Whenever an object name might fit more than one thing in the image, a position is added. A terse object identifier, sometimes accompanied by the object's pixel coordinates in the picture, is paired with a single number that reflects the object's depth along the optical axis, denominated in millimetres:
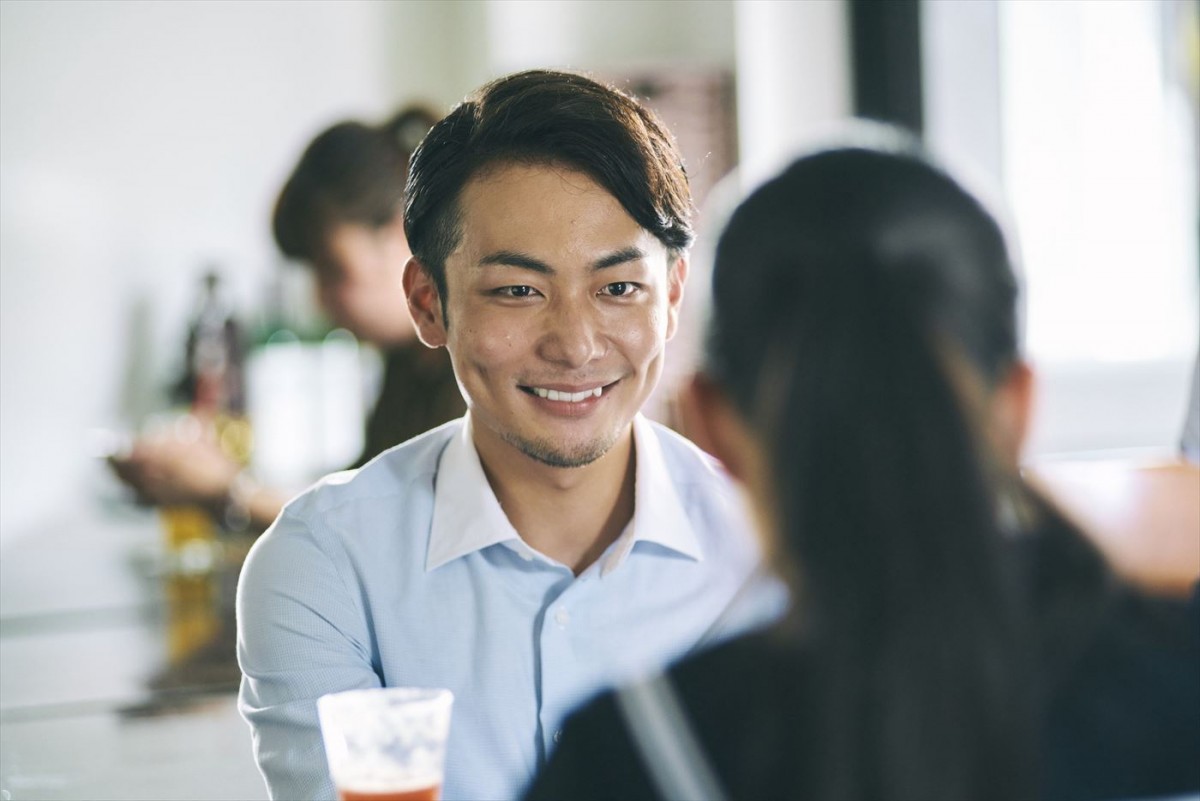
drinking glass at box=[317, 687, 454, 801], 1329
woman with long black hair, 1228
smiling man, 1633
